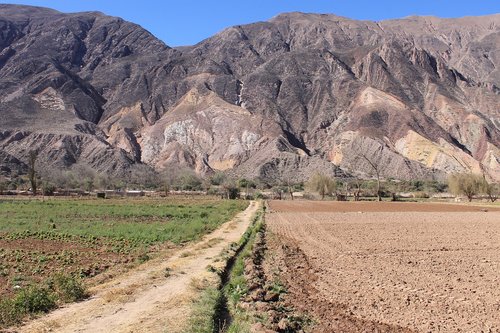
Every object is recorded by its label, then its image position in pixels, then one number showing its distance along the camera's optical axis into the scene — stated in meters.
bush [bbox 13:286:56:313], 12.08
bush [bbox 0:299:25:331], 11.20
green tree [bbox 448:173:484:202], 93.88
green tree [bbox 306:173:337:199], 114.11
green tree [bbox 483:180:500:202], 92.81
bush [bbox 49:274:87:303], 13.74
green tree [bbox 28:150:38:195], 100.24
